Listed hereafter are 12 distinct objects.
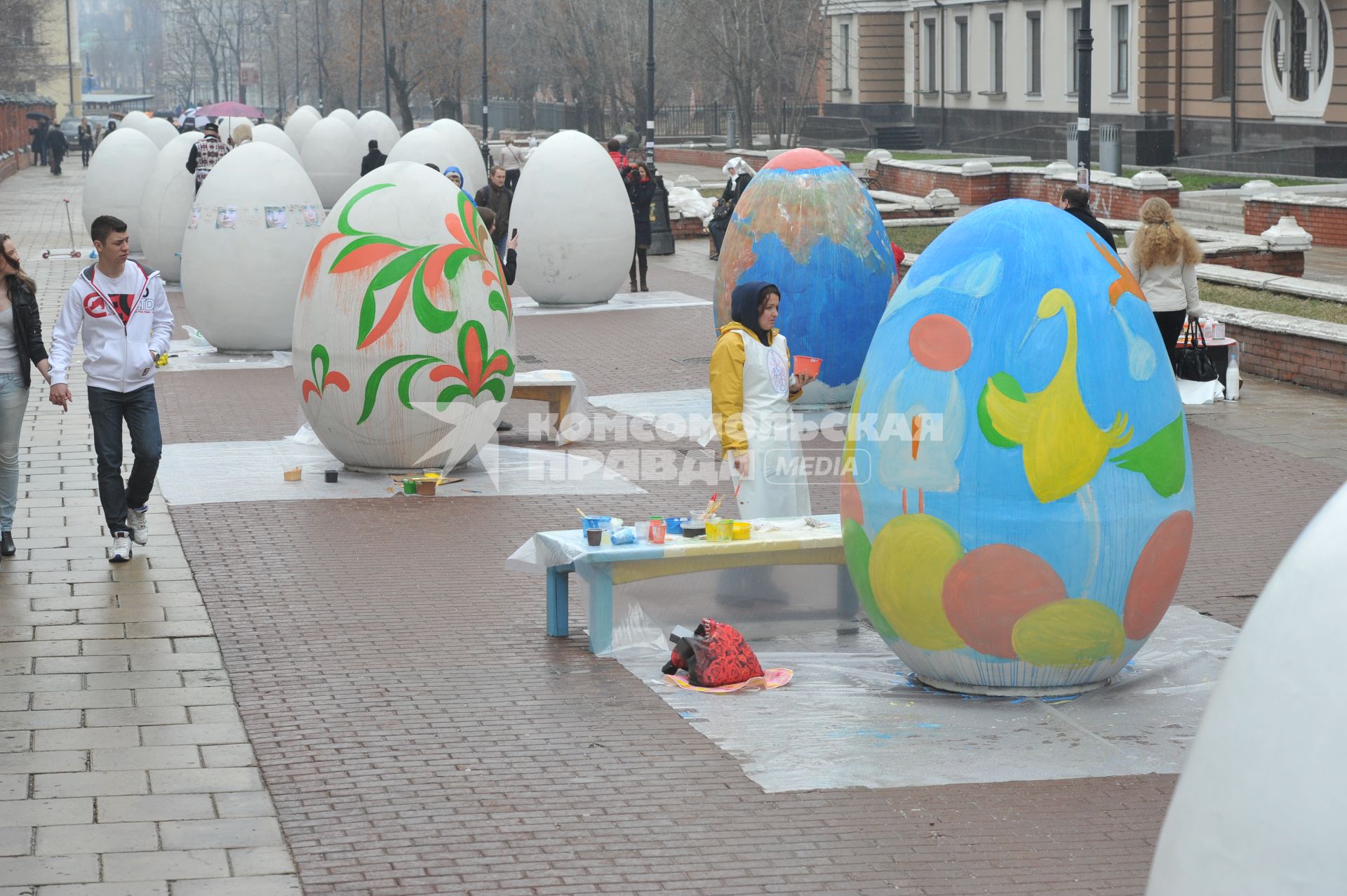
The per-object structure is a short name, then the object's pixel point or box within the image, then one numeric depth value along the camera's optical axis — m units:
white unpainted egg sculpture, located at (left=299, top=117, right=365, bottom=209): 40.41
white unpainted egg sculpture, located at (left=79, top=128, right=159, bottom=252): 27.73
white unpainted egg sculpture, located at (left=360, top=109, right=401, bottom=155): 46.00
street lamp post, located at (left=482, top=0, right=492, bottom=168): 51.67
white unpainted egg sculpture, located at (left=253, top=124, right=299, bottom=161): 37.19
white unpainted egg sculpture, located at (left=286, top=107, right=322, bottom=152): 47.91
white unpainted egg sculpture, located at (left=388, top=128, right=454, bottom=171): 32.94
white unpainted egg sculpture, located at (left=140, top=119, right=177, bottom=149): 45.31
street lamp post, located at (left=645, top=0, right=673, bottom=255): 28.02
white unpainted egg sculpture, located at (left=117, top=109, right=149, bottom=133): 44.09
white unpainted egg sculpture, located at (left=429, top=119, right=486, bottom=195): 35.59
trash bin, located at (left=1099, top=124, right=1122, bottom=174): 37.12
